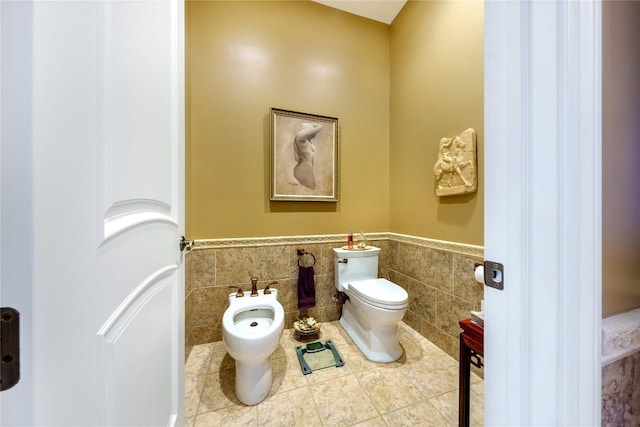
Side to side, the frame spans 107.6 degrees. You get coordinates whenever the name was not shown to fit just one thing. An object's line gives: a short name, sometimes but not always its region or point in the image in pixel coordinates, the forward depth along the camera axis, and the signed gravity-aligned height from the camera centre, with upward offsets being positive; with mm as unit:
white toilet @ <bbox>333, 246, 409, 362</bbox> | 1524 -615
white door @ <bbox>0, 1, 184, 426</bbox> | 272 +9
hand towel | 1931 -630
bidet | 1182 -705
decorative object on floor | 1823 -903
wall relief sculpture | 1485 +318
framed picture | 1956 +487
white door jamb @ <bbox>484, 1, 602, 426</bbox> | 415 +8
